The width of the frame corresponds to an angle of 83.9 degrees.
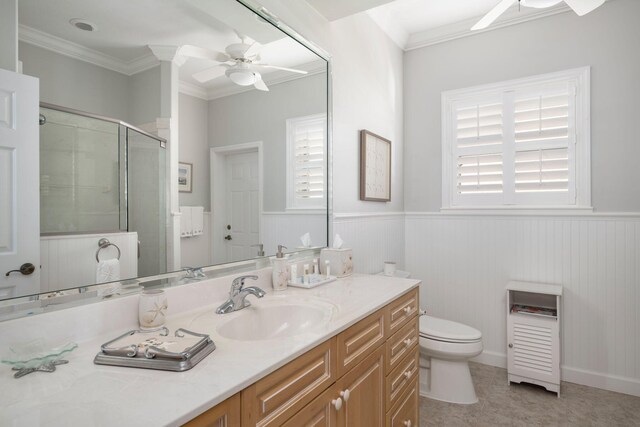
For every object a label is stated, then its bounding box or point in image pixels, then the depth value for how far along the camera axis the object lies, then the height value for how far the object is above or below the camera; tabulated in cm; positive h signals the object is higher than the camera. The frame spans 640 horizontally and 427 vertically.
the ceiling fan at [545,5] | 187 +112
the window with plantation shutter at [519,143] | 271 +55
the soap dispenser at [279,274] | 176 -32
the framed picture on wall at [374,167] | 265 +34
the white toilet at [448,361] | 240 -106
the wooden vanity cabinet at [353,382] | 94 -58
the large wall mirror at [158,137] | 101 +28
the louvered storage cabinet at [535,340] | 255 -95
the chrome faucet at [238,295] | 140 -34
